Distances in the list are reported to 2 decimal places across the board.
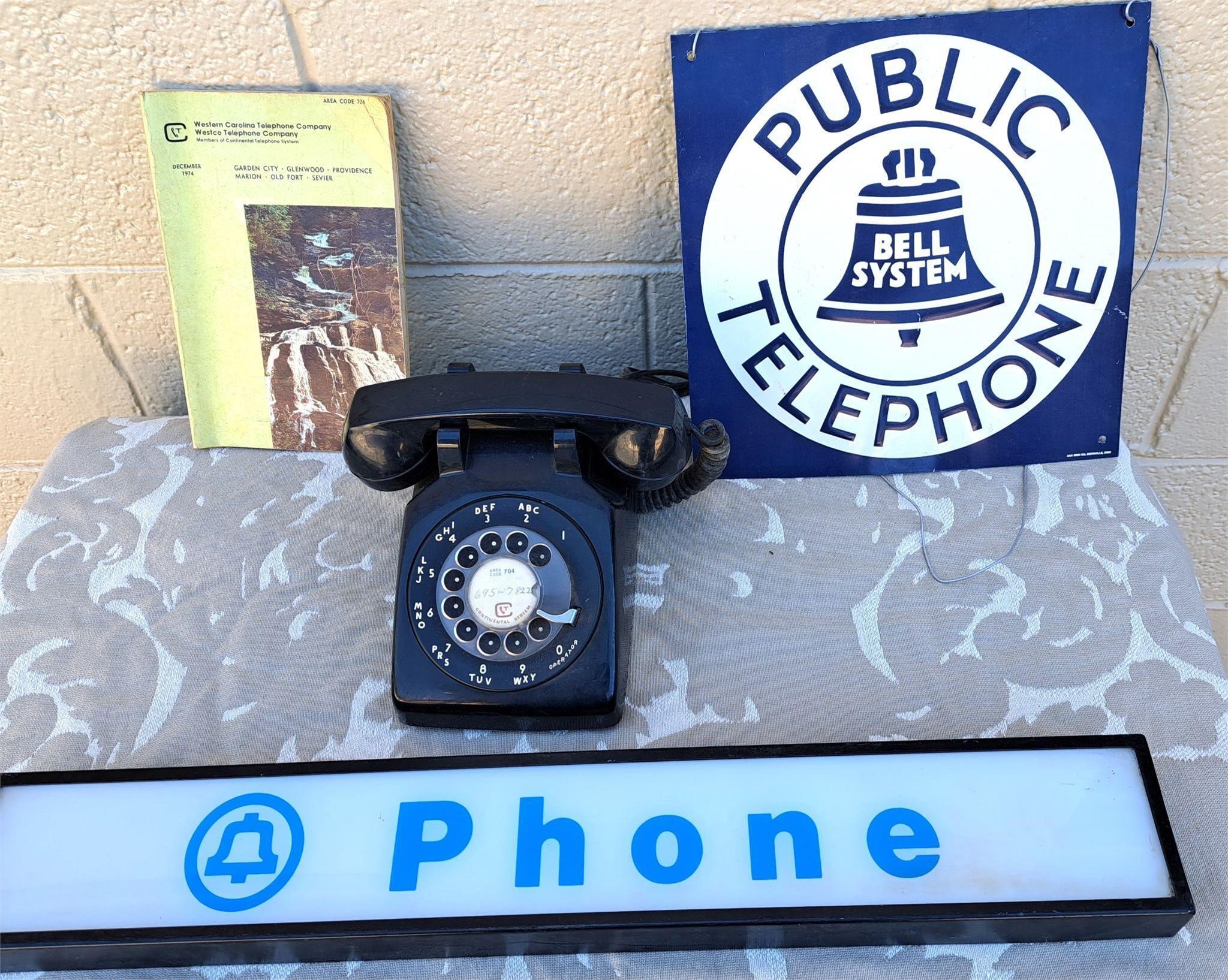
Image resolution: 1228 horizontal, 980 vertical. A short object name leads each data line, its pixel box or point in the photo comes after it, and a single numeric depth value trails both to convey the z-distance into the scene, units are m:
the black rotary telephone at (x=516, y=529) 0.67
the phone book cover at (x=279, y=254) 0.81
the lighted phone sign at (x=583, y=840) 0.57
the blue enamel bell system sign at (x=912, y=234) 0.76
